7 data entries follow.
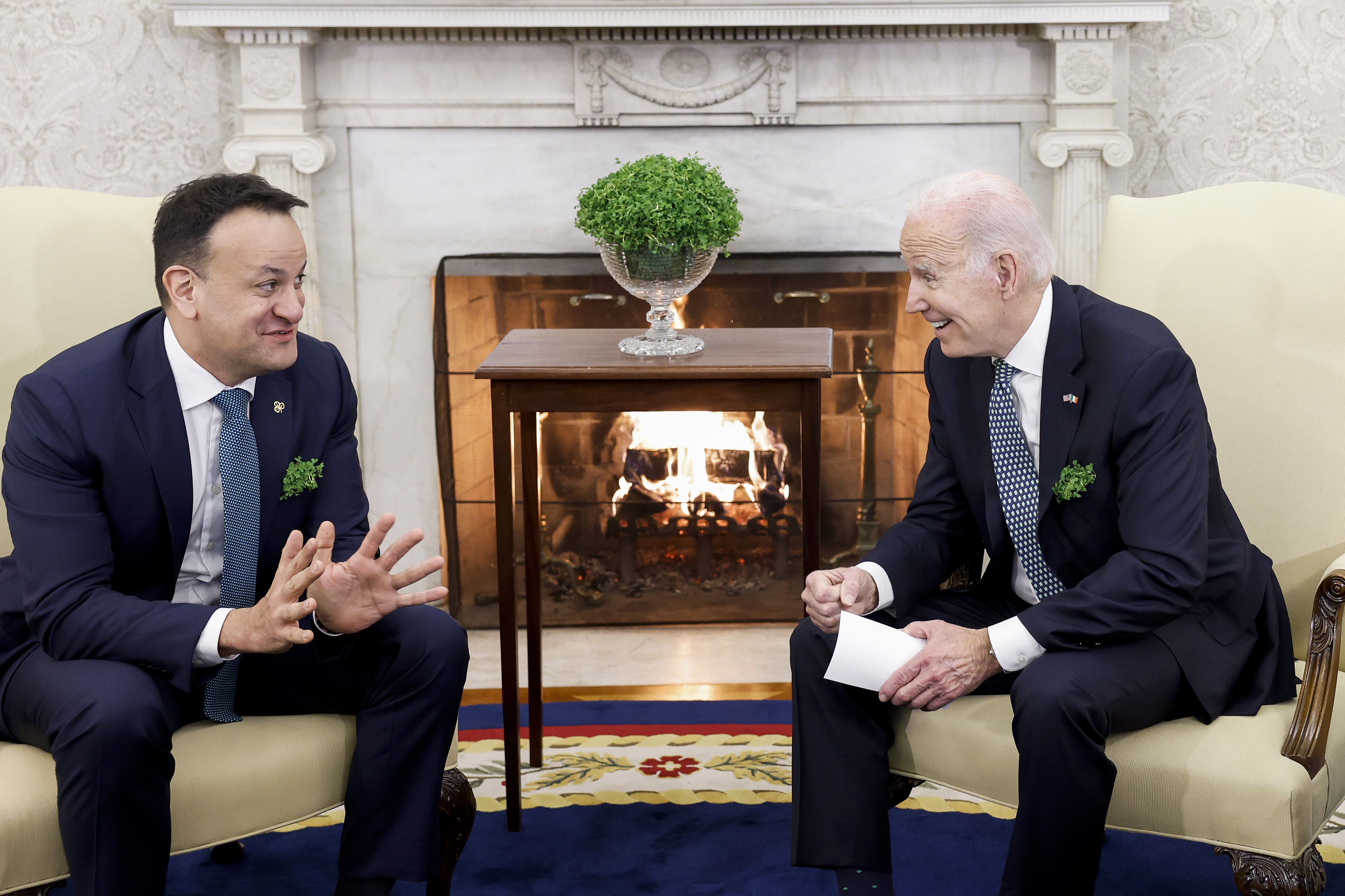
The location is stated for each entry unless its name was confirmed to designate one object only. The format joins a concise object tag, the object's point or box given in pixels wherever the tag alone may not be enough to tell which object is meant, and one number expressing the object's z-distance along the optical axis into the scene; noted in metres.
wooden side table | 2.24
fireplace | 3.58
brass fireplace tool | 3.64
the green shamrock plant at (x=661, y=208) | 2.29
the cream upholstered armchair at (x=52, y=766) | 1.67
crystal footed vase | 2.35
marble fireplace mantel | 3.27
